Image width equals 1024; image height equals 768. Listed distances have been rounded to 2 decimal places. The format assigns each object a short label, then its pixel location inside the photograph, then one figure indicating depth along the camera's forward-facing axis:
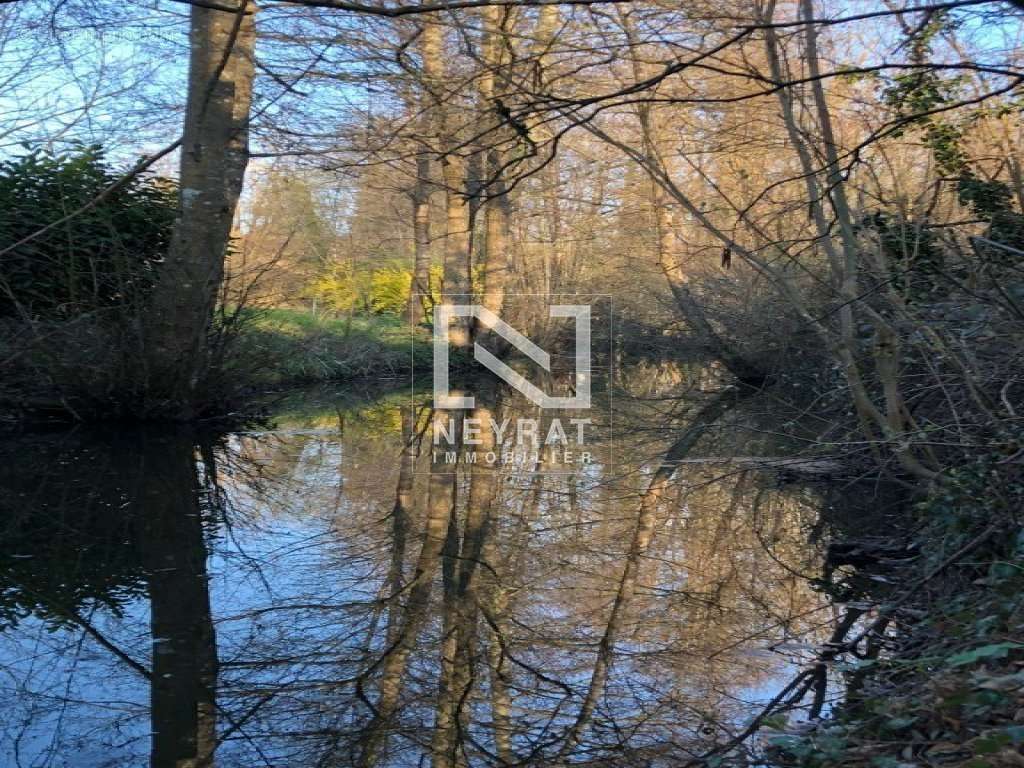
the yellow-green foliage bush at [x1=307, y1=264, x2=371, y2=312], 24.11
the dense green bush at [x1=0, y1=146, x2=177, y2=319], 9.33
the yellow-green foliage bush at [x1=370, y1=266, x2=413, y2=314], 25.77
